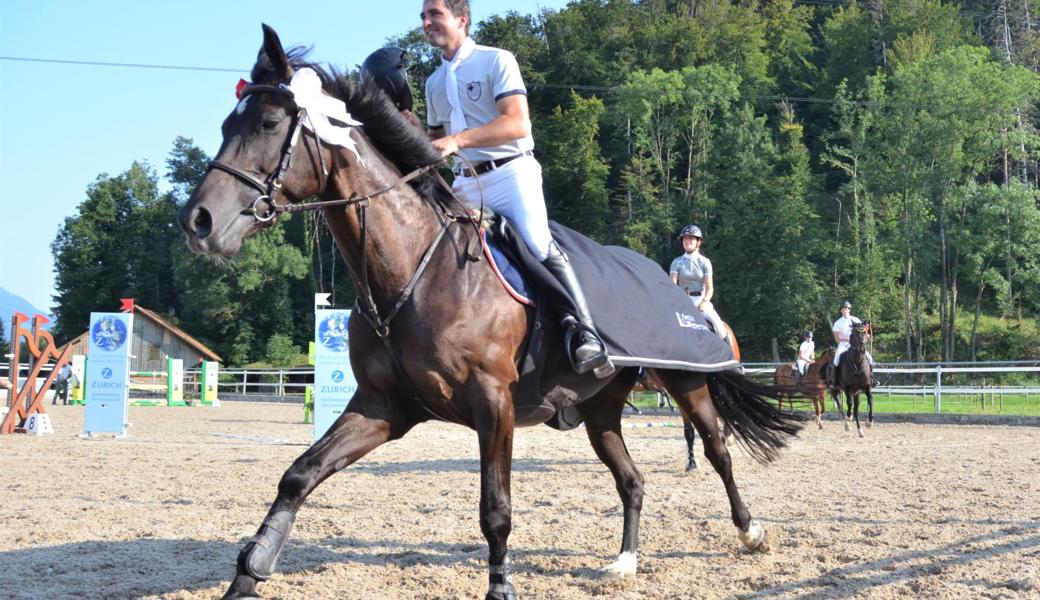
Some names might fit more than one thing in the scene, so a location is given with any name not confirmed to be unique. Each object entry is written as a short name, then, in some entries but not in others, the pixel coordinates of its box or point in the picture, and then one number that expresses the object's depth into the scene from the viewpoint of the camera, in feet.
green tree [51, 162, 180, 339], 259.80
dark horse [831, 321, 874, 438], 69.56
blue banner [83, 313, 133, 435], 60.03
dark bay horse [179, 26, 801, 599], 14.44
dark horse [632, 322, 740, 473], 40.06
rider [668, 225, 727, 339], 38.14
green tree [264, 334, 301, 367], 218.18
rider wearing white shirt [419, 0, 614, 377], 17.35
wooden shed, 203.00
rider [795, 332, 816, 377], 84.91
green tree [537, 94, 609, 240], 230.07
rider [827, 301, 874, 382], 73.05
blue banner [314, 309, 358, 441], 49.78
